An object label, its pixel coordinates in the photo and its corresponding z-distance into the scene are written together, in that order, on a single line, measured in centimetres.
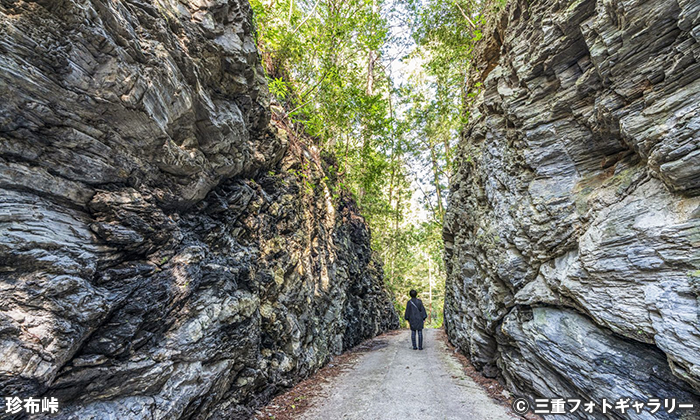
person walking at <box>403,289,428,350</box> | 1142
